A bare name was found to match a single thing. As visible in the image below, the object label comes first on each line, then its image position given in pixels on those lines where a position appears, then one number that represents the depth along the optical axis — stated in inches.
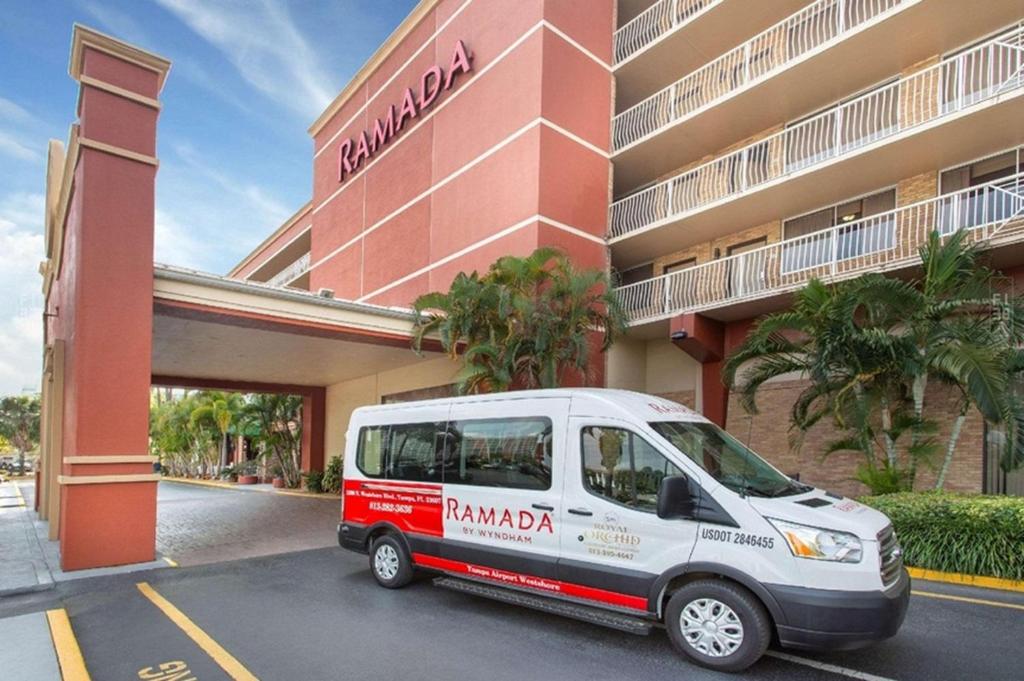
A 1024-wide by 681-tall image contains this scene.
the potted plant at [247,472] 1027.5
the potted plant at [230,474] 1081.4
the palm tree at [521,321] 443.5
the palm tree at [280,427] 889.5
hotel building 338.3
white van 172.2
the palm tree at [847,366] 352.2
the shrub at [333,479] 762.2
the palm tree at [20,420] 1791.3
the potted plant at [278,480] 884.6
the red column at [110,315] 321.1
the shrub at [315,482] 793.6
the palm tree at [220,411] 998.4
